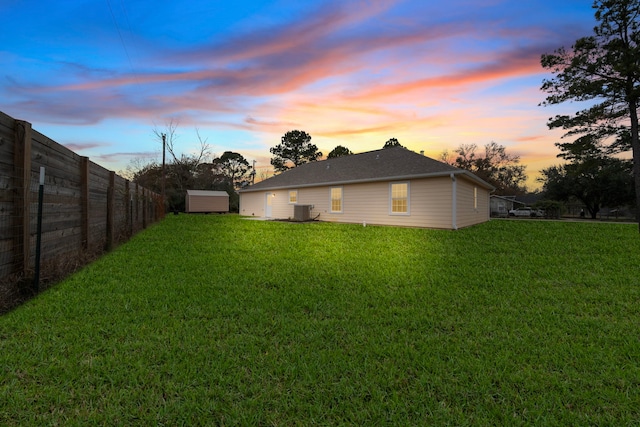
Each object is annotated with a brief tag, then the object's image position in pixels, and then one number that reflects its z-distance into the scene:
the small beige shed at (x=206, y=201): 33.97
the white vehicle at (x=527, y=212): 38.98
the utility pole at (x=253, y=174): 61.43
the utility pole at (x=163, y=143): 33.87
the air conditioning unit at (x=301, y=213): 18.14
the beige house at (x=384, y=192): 13.51
